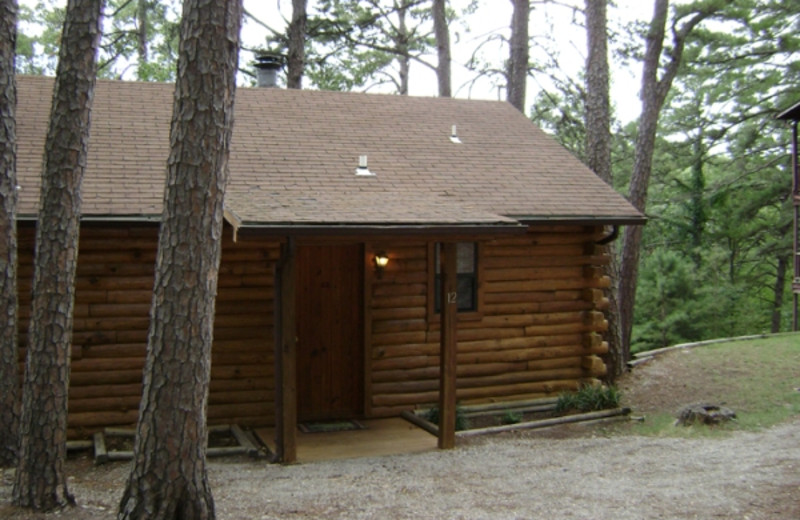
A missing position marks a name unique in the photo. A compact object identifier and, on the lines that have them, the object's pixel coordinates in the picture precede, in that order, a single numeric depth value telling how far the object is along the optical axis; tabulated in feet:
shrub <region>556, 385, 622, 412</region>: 37.58
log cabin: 30.73
